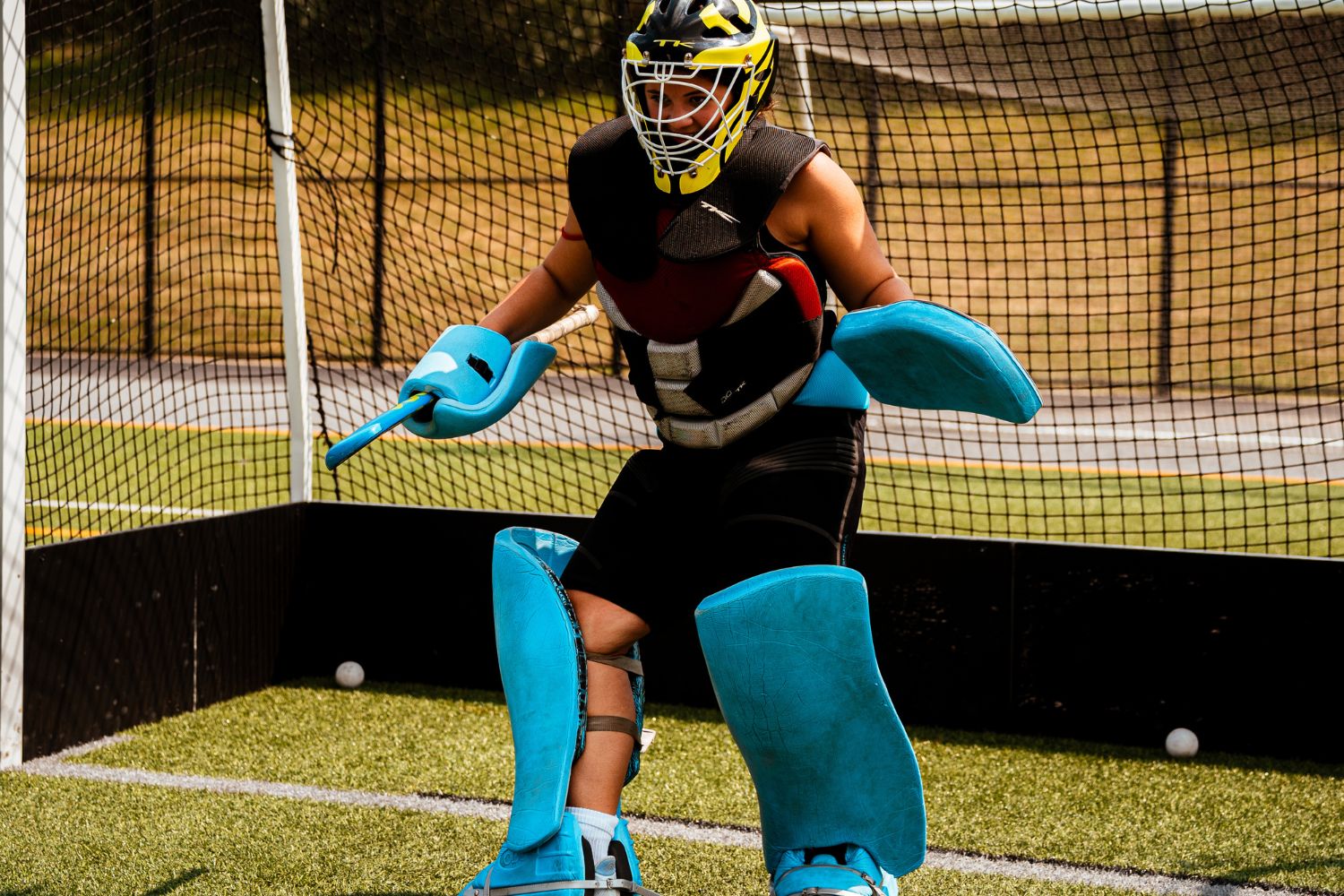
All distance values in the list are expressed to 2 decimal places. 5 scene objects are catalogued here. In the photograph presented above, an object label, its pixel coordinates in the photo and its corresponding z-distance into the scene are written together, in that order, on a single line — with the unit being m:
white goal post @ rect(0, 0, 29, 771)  7.16
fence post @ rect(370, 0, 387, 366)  11.09
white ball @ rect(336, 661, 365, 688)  9.28
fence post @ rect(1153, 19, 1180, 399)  18.81
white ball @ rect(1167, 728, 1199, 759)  7.95
